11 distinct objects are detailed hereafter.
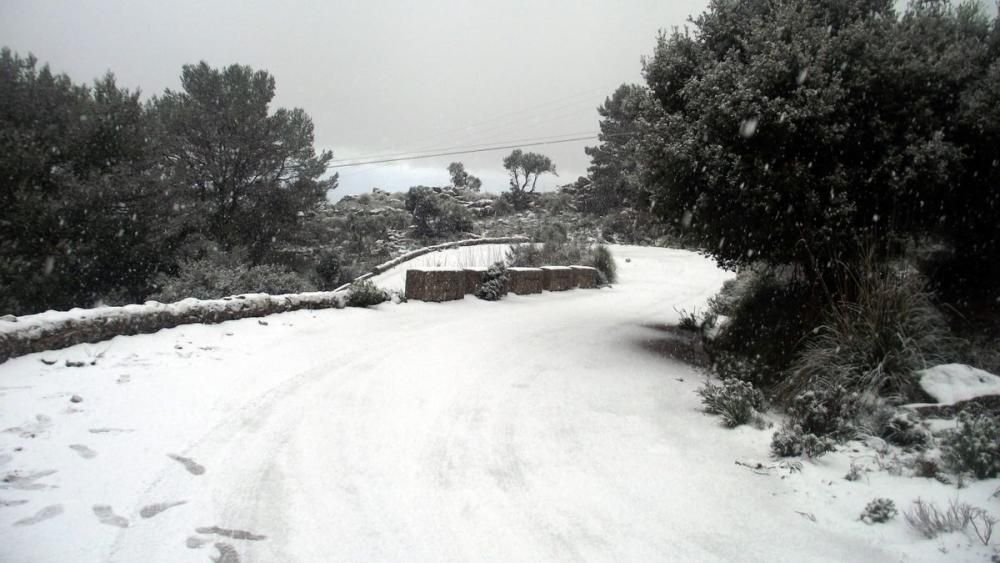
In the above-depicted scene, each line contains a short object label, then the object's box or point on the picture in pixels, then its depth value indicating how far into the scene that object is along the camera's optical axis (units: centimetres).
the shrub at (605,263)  1759
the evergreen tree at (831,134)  571
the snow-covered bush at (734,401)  432
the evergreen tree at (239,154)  2275
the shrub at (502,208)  4616
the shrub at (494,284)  1181
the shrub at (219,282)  1068
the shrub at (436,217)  3641
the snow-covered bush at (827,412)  387
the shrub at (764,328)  587
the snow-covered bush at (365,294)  932
